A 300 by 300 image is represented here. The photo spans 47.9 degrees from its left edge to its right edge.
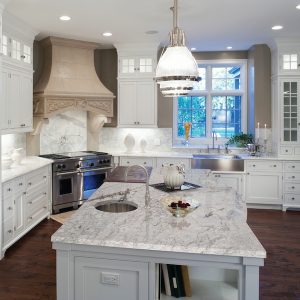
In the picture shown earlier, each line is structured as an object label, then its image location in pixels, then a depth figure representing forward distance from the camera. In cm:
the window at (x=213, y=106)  693
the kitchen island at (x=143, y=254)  185
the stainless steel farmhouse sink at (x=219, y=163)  593
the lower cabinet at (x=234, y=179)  593
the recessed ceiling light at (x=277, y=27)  507
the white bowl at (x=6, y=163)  440
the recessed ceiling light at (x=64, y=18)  462
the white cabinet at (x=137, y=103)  625
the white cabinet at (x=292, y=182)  577
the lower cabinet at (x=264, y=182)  584
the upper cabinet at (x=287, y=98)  579
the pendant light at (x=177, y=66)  277
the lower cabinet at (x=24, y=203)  389
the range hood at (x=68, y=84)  552
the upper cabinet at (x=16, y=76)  446
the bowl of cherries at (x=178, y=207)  233
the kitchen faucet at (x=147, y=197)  269
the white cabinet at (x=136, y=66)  620
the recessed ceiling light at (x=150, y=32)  538
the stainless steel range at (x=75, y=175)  544
